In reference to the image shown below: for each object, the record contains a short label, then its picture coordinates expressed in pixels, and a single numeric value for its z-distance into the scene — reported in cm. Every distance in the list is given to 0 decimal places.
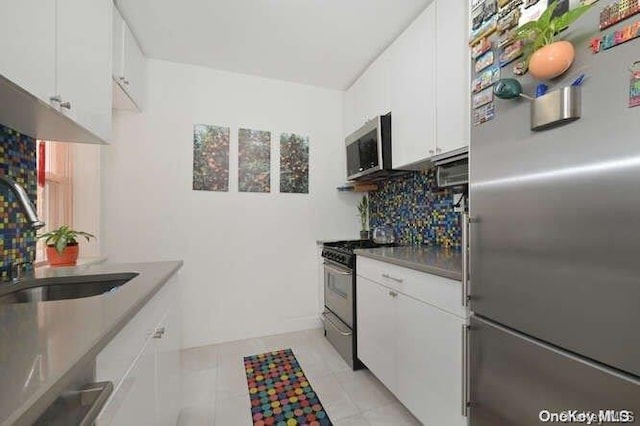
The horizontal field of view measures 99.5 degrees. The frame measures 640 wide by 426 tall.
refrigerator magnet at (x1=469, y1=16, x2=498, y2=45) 112
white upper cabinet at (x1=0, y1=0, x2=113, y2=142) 84
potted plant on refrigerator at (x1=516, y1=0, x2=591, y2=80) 83
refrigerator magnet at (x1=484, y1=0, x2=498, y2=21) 112
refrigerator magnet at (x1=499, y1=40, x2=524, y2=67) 101
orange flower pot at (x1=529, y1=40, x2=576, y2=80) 83
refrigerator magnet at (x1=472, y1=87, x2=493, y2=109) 112
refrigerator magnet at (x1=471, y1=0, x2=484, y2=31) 118
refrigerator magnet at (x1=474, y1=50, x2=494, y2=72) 113
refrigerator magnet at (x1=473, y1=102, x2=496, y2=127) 110
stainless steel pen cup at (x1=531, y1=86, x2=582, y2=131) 82
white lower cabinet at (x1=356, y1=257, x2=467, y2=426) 124
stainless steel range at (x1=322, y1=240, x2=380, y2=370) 213
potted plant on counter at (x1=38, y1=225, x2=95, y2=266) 157
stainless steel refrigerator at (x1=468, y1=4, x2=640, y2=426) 72
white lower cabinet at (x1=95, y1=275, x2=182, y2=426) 69
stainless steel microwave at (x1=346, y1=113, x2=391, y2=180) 216
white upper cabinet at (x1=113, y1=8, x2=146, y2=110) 178
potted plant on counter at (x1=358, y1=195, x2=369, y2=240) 308
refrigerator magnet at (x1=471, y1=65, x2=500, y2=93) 111
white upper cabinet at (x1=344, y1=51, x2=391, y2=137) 221
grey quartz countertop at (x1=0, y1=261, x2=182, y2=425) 42
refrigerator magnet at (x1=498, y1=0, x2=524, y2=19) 102
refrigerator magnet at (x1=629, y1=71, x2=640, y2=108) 70
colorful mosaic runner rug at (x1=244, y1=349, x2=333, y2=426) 159
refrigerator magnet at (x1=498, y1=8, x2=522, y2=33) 103
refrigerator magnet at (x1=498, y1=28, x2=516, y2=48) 102
